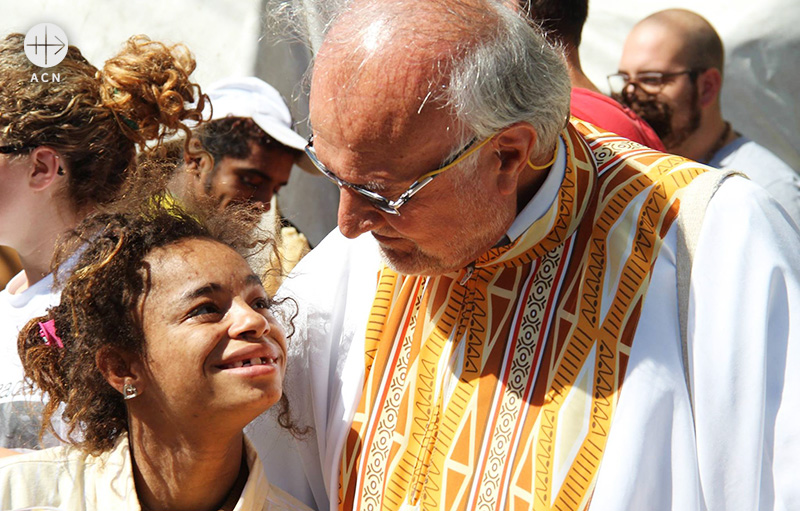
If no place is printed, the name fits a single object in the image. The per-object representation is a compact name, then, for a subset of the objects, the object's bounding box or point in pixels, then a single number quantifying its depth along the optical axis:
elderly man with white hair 2.06
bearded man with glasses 4.62
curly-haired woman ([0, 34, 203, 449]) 2.74
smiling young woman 2.25
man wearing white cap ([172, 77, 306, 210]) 3.88
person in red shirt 3.32
